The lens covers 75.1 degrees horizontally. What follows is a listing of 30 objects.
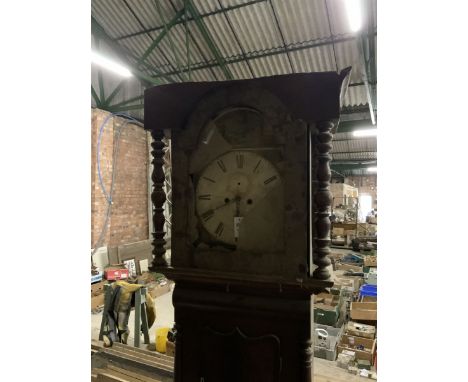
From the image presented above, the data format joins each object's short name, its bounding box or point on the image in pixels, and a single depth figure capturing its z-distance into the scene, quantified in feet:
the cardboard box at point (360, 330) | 12.59
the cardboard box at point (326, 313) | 14.02
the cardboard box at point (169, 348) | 11.31
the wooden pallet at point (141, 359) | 8.29
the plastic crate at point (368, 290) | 17.32
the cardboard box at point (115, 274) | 18.38
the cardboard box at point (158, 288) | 18.52
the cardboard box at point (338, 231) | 30.89
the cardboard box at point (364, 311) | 14.33
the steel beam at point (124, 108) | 18.82
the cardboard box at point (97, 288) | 17.00
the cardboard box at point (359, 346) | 11.57
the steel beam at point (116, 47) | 17.01
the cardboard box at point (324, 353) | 11.50
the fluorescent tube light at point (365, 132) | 20.04
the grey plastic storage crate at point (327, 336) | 11.80
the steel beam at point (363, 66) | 13.19
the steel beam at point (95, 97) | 18.39
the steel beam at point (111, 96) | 19.14
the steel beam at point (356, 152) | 37.11
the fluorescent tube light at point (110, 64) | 11.80
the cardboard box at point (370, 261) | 22.22
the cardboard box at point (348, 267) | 24.01
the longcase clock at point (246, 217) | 4.25
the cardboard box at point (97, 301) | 16.24
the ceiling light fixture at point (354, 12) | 9.12
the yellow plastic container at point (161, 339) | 12.17
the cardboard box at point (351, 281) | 19.56
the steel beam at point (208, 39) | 15.76
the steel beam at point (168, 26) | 15.87
